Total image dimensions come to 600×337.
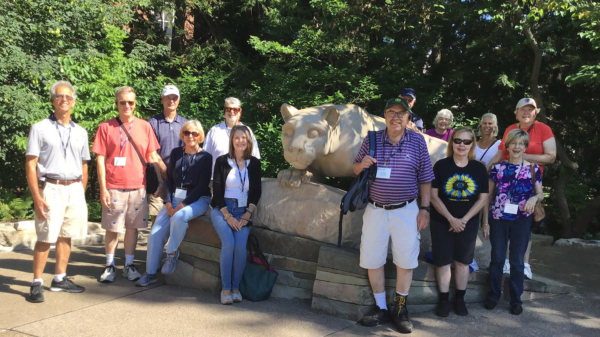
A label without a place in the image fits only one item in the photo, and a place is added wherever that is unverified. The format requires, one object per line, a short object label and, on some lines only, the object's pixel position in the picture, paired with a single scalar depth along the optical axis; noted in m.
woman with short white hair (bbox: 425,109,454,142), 5.07
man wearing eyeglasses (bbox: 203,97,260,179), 4.67
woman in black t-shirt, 3.65
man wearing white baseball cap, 4.70
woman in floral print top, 3.80
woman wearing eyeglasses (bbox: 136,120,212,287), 4.22
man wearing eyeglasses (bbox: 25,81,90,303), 3.80
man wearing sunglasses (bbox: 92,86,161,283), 4.27
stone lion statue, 4.05
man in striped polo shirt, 3.41
